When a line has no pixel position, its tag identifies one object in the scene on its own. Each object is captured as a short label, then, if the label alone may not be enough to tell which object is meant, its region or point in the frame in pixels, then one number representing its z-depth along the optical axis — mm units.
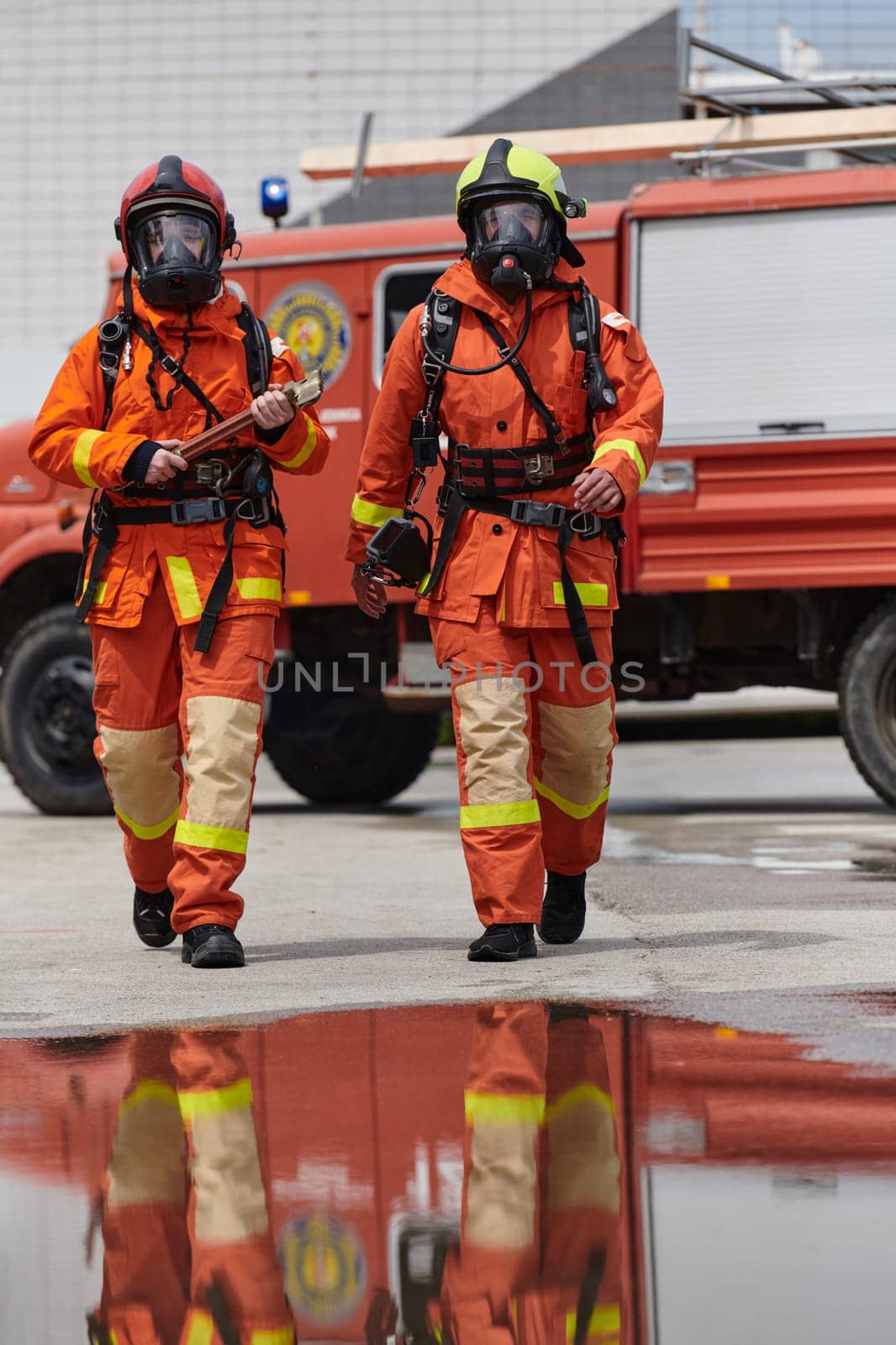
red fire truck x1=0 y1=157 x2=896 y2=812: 19047
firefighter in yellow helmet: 10891
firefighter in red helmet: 11055
